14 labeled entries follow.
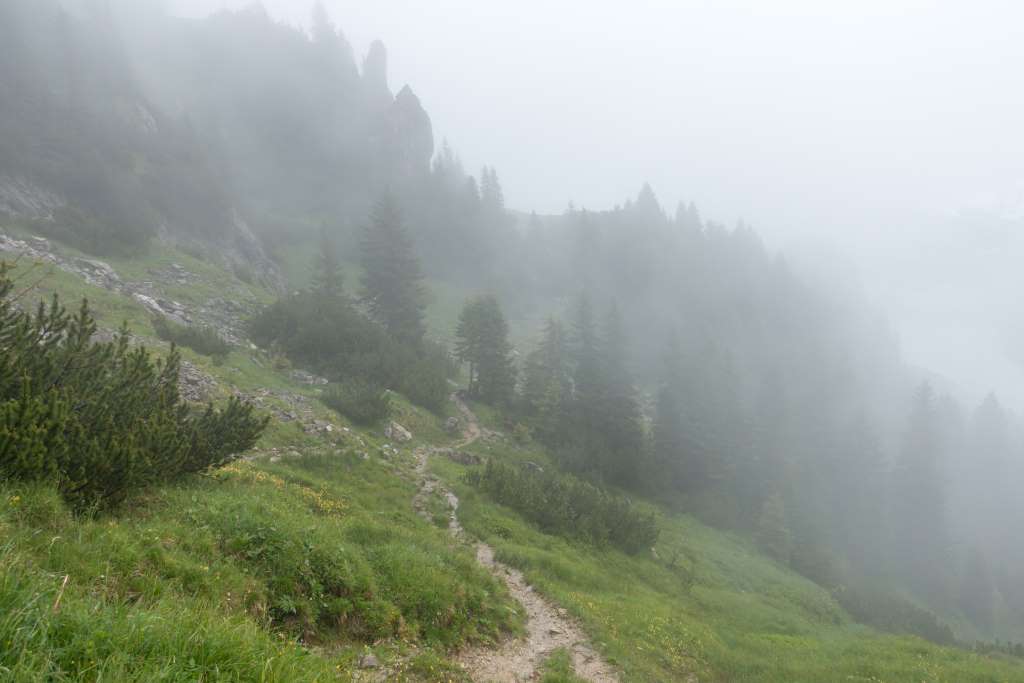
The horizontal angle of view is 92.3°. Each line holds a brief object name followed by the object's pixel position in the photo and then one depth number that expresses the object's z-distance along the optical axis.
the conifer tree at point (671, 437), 38.03
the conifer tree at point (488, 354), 36.84
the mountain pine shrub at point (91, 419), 5.23
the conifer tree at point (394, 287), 38.97
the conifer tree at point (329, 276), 37.81
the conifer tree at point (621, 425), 33.34
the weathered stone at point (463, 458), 23.15
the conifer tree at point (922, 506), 46.34
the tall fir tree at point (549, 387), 35.09
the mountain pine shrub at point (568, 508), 18.08
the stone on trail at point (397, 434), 21.70
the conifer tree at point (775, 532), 33.28
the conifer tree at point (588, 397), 32.25
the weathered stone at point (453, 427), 27.17
